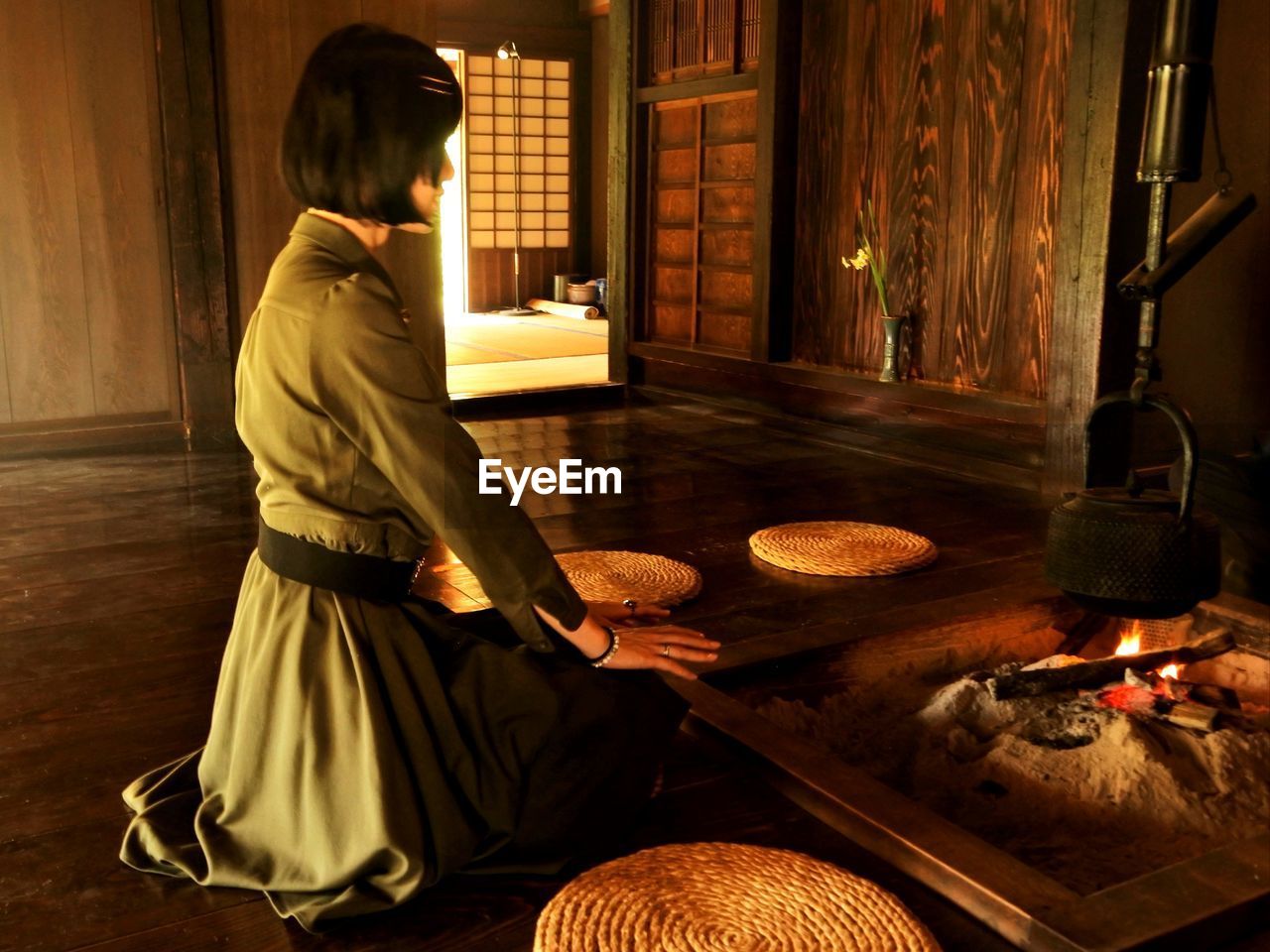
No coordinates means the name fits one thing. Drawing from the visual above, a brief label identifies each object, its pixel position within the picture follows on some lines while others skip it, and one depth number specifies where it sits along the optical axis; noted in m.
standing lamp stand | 10.36
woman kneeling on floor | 1.47
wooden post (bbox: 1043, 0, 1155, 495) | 3.65
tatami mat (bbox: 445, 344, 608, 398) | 6.04
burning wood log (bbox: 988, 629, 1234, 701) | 2.30
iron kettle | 1.81
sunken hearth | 1.55
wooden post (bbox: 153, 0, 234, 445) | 4.72
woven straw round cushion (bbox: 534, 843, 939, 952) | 1.50
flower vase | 4.75
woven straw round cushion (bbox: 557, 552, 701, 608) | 2.86
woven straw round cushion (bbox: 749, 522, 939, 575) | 3.12
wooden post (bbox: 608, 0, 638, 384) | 6.08
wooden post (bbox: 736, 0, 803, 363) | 5.13
